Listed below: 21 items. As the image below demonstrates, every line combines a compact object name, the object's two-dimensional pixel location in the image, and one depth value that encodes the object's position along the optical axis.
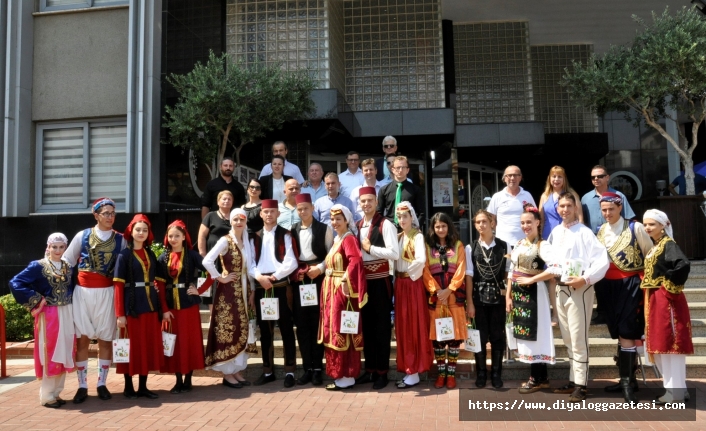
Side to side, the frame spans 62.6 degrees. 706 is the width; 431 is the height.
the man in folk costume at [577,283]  5.51
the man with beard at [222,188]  8.02
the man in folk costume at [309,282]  6.50
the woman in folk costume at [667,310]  5.30
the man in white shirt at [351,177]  8.45
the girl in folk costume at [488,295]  6.17
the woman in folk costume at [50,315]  5.91
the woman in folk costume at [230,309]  6.43
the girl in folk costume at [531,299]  5.83
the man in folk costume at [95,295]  6.14
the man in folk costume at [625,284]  5.64
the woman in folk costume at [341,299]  6.11
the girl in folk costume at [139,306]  6.10
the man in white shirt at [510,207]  7.18
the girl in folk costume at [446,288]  6.14
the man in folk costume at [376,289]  6.27
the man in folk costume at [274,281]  6.50
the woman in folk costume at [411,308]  6.19
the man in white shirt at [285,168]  8.33
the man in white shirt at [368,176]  7.52
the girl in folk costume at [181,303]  6.32
